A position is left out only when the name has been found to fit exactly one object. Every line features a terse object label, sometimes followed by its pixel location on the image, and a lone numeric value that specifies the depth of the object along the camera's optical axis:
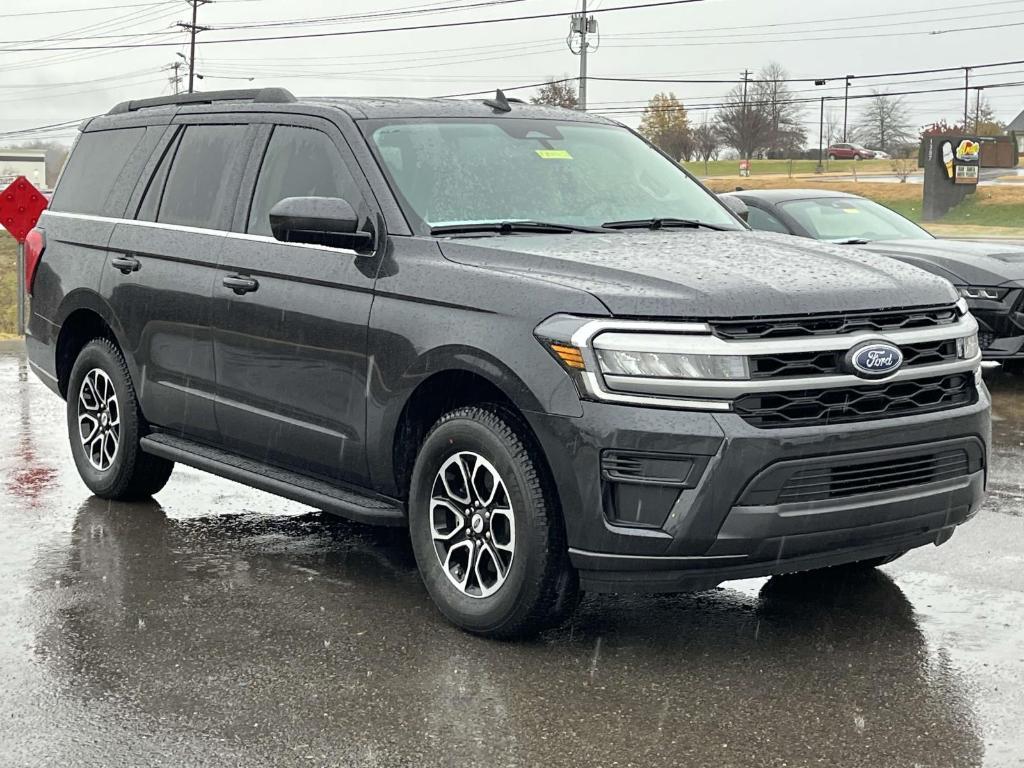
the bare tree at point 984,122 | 94.44
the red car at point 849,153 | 110.12
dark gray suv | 4.54
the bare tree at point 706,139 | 110.00
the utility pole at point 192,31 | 84.62
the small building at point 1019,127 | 113.96
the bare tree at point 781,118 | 105.25
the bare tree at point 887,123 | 126.44
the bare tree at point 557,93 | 81.94
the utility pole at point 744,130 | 102.19
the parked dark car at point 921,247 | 10.88
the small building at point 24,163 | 135.12
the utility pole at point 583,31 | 51.84
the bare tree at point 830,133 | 122.81
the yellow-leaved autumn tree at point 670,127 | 104.38
